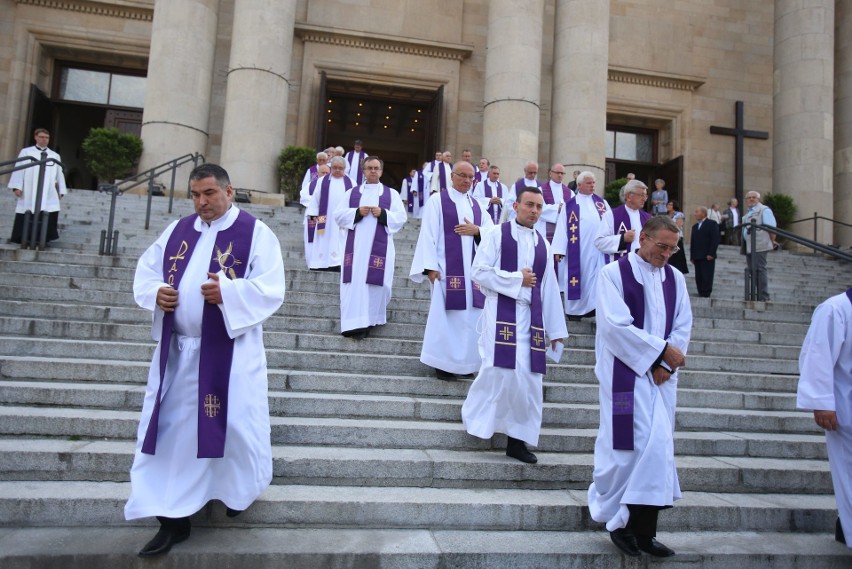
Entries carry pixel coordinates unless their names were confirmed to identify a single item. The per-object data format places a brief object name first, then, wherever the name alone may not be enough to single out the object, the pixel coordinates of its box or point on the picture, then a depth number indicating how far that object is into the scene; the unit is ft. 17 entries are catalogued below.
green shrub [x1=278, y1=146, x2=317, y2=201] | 50.67
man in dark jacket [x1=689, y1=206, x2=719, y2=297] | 34.76
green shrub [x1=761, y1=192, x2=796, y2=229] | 57.62
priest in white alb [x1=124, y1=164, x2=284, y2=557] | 11.77
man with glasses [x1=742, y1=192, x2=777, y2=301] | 35.68
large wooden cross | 67.56
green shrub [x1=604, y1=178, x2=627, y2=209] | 54.70
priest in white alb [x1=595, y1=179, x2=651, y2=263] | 26.45
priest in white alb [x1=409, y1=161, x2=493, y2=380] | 20.49
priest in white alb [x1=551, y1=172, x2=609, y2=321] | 30.09
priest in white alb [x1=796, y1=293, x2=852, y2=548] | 13.57
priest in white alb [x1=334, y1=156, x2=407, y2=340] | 23.26
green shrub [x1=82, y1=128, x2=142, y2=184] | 48.62
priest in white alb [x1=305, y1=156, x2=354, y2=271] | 31.99
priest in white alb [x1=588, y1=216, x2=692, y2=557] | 12.62
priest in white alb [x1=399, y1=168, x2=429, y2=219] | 51.00
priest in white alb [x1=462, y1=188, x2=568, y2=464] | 16.47
